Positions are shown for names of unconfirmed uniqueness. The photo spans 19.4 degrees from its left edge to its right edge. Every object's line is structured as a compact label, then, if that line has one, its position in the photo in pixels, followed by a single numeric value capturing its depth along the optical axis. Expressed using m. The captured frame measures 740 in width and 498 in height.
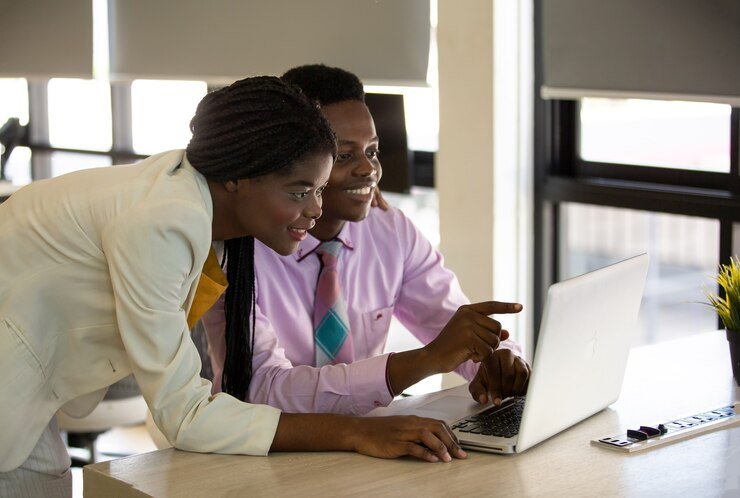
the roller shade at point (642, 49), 3.97
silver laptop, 2.96
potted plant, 3.33
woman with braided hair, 2.87
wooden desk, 2.86
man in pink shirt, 3.19
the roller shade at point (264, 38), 4.70
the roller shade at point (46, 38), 6.49
